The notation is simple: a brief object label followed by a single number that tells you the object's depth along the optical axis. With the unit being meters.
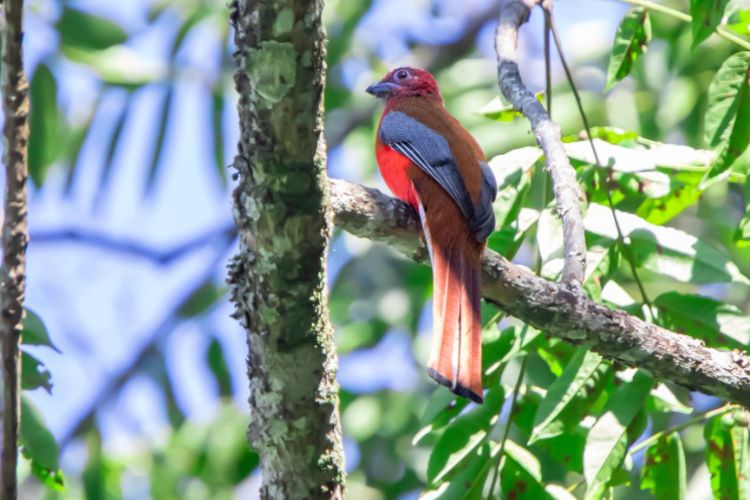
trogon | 7.05
